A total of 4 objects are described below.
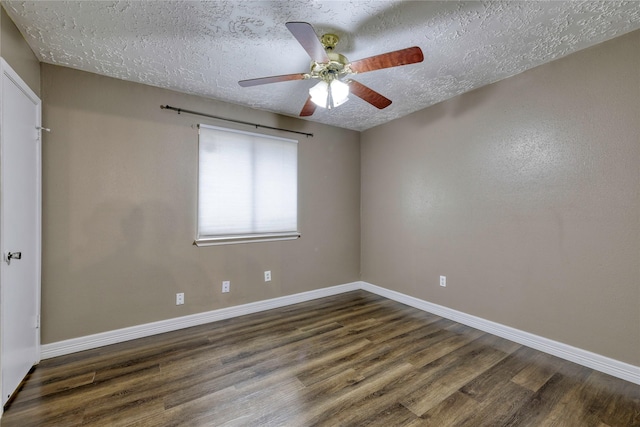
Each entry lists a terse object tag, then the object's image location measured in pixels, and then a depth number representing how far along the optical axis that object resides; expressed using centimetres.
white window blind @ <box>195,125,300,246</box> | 303
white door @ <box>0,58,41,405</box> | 169
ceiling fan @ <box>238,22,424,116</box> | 156
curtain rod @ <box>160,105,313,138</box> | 282
